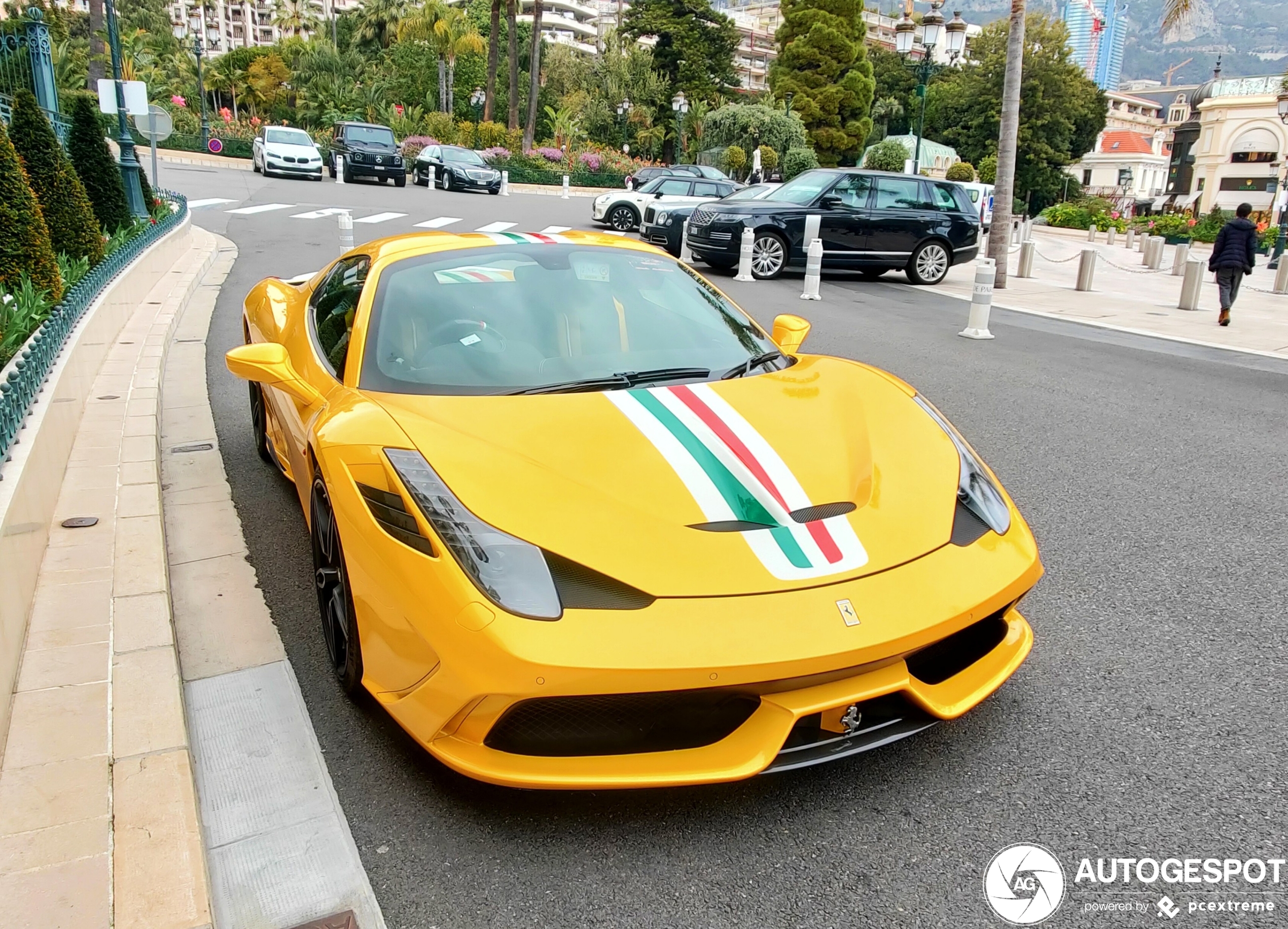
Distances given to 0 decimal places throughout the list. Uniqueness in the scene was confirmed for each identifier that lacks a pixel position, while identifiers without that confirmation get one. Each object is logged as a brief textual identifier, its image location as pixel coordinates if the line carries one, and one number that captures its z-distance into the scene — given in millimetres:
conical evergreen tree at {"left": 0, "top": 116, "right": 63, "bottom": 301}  6254
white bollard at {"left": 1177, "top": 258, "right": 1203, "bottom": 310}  15711
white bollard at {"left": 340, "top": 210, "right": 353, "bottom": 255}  13141
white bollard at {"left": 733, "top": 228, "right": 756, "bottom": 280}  14758
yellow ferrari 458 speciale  2254
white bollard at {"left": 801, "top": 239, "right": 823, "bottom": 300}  13344
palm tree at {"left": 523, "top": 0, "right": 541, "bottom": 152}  46594
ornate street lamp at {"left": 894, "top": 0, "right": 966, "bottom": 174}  22031
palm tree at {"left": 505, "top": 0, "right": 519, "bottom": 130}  45906
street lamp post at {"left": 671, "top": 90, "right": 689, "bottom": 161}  43125
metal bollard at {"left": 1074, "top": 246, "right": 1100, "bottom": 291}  18016
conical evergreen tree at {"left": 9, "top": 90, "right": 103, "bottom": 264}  8211
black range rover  15289
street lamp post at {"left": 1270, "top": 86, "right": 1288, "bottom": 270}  30828
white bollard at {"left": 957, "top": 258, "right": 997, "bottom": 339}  10805
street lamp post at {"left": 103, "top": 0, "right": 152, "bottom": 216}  13516
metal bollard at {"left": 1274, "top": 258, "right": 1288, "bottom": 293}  20453
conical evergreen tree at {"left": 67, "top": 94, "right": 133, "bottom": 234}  11383
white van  35250
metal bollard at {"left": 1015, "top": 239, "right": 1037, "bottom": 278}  20438
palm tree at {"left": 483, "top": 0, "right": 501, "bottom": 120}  46719
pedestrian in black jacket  13883
